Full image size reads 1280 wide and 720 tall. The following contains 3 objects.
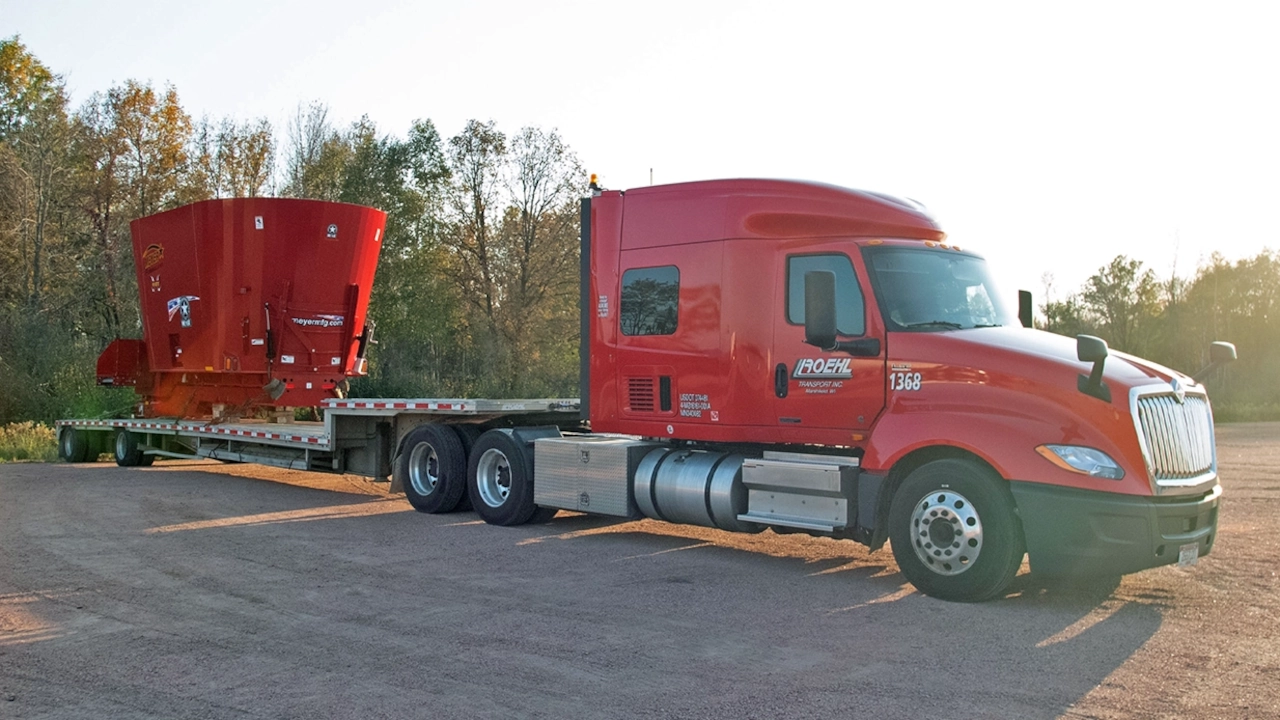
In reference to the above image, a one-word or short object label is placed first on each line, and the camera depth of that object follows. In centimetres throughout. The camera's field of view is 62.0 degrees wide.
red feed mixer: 1617
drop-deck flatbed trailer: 1284
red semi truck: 761
